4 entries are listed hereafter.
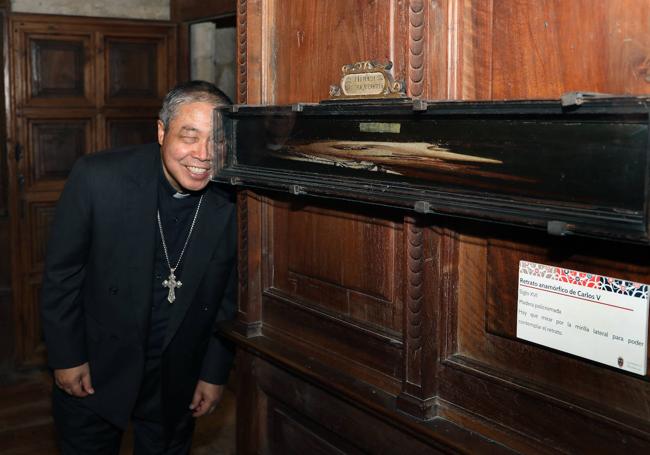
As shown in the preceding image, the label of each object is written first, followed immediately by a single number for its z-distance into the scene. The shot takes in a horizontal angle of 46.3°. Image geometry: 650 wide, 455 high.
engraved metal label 1.67
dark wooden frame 1.18
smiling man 2.46
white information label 1.32
